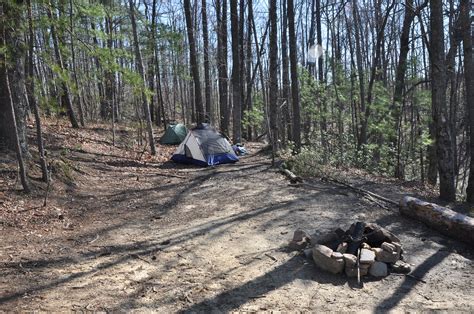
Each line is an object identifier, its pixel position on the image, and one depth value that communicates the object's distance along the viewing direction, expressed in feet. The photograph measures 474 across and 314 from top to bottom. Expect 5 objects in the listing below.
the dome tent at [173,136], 58.85
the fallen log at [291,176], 31.17
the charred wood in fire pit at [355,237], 16.15
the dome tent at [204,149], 41.65
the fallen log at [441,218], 18.12
